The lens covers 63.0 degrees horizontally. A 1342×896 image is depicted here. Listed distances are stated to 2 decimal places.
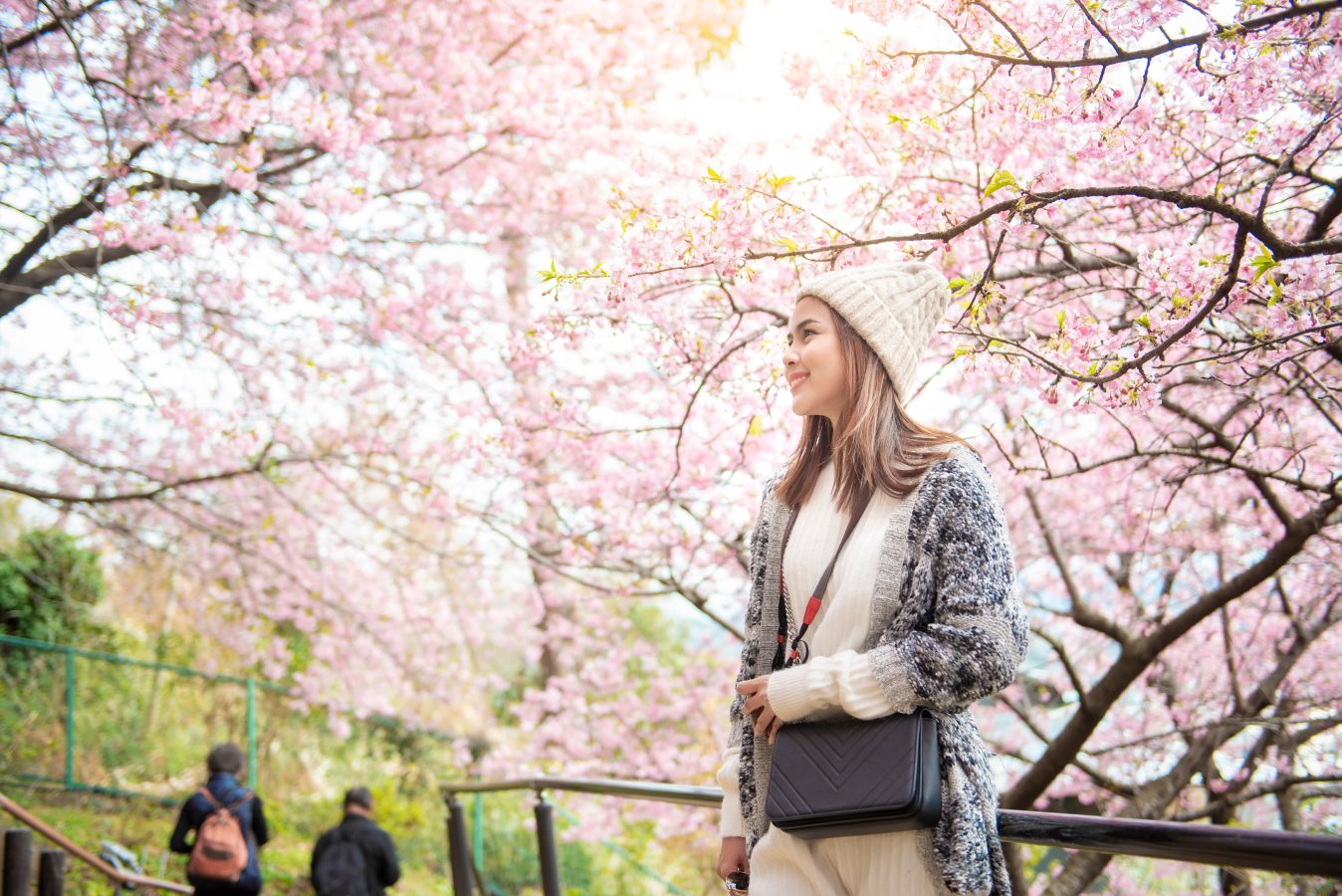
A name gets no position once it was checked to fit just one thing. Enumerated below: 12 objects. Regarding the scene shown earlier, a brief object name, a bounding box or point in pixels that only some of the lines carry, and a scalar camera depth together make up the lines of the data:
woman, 1.50
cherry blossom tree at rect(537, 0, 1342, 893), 2.46
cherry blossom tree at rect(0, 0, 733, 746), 5.20
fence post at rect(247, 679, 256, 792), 9.31
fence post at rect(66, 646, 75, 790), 8.64
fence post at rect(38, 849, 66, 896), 4.86
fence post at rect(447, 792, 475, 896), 4.95
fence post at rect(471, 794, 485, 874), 8.98
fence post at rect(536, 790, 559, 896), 3.71
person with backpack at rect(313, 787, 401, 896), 5.27
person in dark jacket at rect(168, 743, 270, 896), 5.02
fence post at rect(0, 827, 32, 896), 4.58
